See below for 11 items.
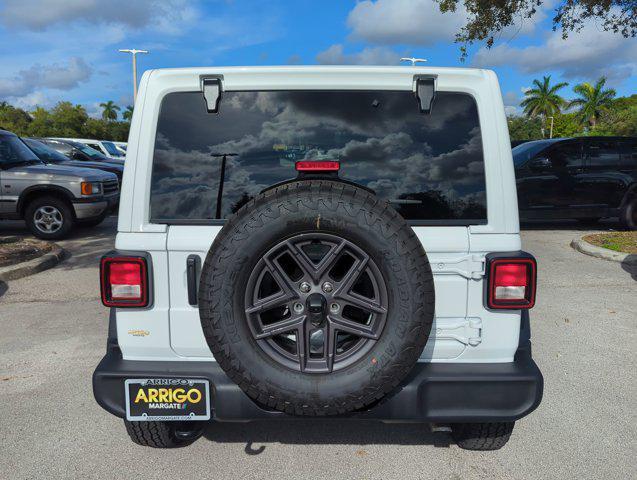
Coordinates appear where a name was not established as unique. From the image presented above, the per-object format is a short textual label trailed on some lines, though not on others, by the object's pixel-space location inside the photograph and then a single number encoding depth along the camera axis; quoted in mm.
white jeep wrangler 2396
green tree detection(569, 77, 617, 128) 64625
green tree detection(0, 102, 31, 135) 47812
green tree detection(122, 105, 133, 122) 76562
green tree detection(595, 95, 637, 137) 38594
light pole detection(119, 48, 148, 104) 33625
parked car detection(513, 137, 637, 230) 10109
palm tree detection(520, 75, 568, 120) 79500
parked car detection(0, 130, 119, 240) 9273
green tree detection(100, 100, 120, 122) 89494
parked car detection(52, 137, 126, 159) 19516
